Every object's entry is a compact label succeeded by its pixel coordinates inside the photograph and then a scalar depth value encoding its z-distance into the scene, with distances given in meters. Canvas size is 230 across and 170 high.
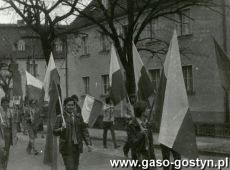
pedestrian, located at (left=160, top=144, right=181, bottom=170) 9.27
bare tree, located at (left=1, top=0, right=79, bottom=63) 21.09
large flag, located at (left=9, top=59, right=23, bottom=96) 16.02
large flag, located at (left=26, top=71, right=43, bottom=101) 14.38
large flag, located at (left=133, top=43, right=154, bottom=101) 10.03
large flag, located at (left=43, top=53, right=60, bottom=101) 11.02
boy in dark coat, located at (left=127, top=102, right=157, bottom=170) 8.34
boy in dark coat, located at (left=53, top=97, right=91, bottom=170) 8.59
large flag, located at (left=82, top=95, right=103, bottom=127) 15.80
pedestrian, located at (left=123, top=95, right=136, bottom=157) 9.55
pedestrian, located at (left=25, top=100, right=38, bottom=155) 15.49
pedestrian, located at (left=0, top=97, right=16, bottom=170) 11.45
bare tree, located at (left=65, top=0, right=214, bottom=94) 20.05
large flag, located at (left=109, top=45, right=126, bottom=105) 11.23
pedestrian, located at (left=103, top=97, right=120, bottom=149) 16.36
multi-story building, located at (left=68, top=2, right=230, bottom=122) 23.94
